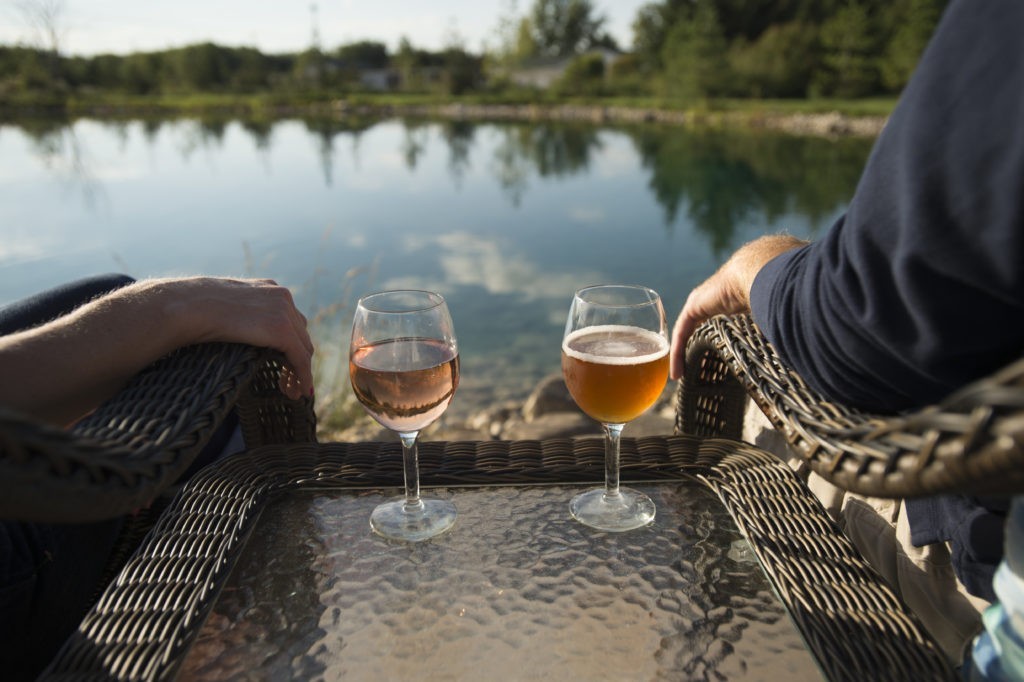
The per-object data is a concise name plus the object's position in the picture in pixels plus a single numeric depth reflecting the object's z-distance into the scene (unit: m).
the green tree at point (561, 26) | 68.94
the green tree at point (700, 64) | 36.41
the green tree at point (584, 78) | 46.69
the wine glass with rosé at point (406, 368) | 1.13
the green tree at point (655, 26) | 47.91
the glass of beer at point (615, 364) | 1.18
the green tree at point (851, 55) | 34.12
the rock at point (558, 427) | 3.99
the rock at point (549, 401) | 4.72
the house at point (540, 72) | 58.84
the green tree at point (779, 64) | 36.56
